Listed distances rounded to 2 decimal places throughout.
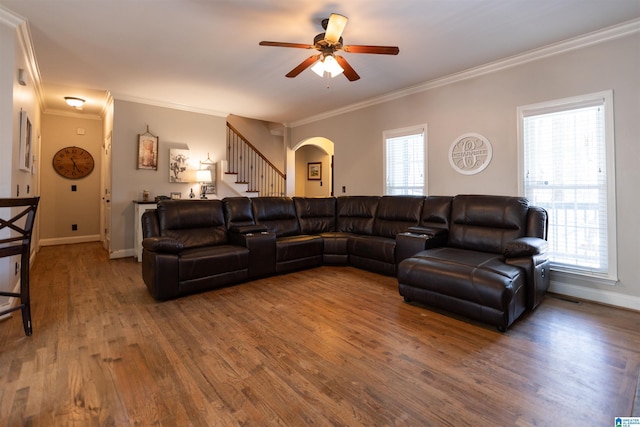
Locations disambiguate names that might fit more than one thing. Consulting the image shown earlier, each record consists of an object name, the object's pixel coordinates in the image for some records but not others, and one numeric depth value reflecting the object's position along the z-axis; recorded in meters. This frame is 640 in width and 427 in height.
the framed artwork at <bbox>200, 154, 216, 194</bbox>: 5.97
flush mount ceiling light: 5.12
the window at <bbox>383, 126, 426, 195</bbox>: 4.70
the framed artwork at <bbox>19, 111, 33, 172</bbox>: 3.20
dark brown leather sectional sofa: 2.60
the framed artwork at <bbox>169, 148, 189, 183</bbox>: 5.62
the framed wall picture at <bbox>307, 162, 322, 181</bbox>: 8.95
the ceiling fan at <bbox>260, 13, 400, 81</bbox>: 2.52
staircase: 6.68
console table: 4.96
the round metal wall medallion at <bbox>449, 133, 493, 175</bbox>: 3.93
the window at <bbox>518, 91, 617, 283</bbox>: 3.02
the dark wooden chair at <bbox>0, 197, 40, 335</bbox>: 2.20
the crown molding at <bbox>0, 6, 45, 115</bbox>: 2.72
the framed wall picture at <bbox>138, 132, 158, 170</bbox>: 5.28
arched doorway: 8.77
